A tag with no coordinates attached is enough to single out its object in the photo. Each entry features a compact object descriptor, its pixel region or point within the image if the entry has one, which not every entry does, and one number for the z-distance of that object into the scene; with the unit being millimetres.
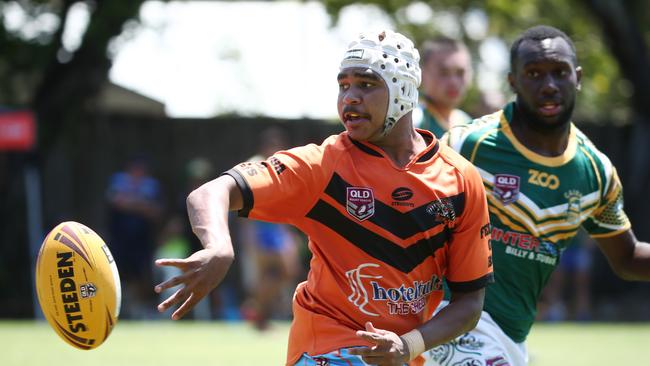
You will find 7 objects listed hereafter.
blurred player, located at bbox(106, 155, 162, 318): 32344
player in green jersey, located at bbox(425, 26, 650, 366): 11297
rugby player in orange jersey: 9000
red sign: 31484
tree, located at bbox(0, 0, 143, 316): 34344
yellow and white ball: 8812
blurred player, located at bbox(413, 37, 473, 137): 16141
